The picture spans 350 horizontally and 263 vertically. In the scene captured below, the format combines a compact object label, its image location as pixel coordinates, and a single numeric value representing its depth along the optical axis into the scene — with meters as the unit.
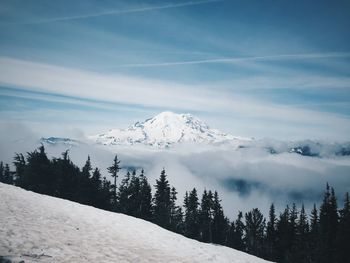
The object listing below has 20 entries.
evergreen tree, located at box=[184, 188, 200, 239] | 85.25
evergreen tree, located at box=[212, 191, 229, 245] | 91.00
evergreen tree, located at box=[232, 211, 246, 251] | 99.56
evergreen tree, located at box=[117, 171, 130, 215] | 76.38
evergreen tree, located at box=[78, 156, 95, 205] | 61.19
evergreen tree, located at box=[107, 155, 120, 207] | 81.62
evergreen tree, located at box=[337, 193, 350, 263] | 54.78
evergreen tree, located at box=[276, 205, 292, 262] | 77.62
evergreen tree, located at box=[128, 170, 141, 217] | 75.03
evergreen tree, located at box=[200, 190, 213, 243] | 86.25
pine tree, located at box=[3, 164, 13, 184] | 99.31
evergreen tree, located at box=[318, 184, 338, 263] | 60.66
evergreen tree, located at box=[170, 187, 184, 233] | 82.21
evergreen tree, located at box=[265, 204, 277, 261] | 80.62
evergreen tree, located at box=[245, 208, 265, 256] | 80.69
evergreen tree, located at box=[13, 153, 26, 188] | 68.31
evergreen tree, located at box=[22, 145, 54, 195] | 54.81
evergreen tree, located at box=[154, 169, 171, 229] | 78.69
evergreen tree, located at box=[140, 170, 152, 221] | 76.12
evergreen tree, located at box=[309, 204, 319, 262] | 65.50
